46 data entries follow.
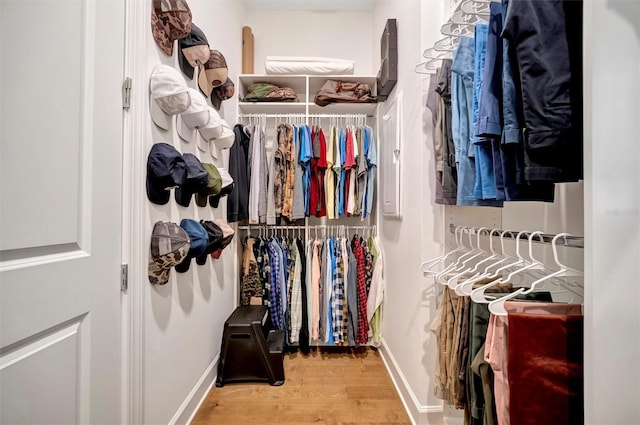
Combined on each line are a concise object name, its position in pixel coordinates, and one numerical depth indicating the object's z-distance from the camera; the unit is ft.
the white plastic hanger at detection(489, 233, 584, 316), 2.45
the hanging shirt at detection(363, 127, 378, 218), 7.35
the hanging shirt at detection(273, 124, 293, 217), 7.31
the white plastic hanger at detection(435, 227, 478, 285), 3.80
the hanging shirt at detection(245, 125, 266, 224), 7.16
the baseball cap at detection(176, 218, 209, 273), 4.27
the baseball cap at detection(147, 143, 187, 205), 3.64
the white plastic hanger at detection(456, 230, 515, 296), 3.14
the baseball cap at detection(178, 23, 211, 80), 4.46
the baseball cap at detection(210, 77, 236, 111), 5.86
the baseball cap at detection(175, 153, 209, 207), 4.03
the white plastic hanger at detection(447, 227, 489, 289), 3.43
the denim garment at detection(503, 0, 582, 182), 2.04
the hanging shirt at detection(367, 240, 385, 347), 7.13
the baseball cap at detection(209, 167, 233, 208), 5.44
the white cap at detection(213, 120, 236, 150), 5.49
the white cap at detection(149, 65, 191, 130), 3.65
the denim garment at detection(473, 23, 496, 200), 2.88
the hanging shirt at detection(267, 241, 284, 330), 7.15
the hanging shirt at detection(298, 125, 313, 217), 7.16
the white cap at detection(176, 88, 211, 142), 4.24
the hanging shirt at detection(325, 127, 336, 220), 7.29
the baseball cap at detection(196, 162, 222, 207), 4.74
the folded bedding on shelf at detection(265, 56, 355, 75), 7.57
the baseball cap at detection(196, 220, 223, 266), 4.79
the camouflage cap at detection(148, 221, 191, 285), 3.66
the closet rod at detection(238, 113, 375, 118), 7.82
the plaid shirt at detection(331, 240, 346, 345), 7.11
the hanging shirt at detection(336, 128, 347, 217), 7.32
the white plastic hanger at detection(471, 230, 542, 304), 2.77
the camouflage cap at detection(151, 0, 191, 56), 3.72
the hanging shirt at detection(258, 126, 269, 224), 7.20
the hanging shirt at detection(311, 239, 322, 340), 7.13
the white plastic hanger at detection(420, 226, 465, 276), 4.22
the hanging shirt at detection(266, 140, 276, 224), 7.21
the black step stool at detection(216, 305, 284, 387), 5.85
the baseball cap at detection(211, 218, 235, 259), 5.15
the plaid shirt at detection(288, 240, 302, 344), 7.06
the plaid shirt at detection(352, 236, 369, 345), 7.21
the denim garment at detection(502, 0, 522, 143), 2.32
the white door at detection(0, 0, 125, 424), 2.13
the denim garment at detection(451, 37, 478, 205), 3.28
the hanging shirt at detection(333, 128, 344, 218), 7.26
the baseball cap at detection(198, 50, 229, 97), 5.23
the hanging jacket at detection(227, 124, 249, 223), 6.73
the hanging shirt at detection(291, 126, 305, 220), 7.16
